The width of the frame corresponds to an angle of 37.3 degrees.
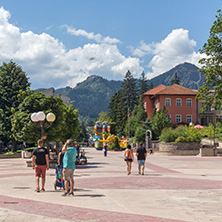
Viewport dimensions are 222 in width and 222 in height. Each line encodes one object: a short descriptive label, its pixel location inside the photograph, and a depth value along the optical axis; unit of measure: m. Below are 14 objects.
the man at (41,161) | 10.45
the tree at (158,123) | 56.22
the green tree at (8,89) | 42.25
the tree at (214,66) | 34.44
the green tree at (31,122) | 22.11
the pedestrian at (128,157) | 16.48
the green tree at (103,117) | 122.88
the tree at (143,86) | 97.88
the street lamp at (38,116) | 15.59
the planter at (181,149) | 41.03
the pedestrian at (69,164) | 9.53
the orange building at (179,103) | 65.62
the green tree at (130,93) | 86.00
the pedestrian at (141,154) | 16.02
